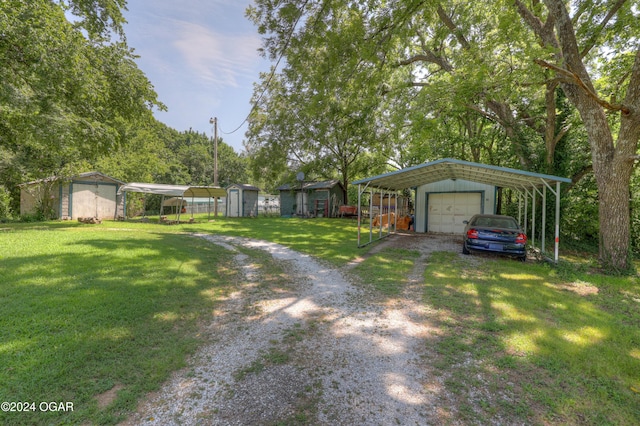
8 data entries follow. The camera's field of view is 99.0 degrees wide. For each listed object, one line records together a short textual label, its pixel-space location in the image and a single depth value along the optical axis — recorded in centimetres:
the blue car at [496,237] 827
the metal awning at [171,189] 1623
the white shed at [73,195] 1670
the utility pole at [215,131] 2187
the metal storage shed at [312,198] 2384
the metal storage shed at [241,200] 2331
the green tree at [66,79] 770
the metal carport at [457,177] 841
